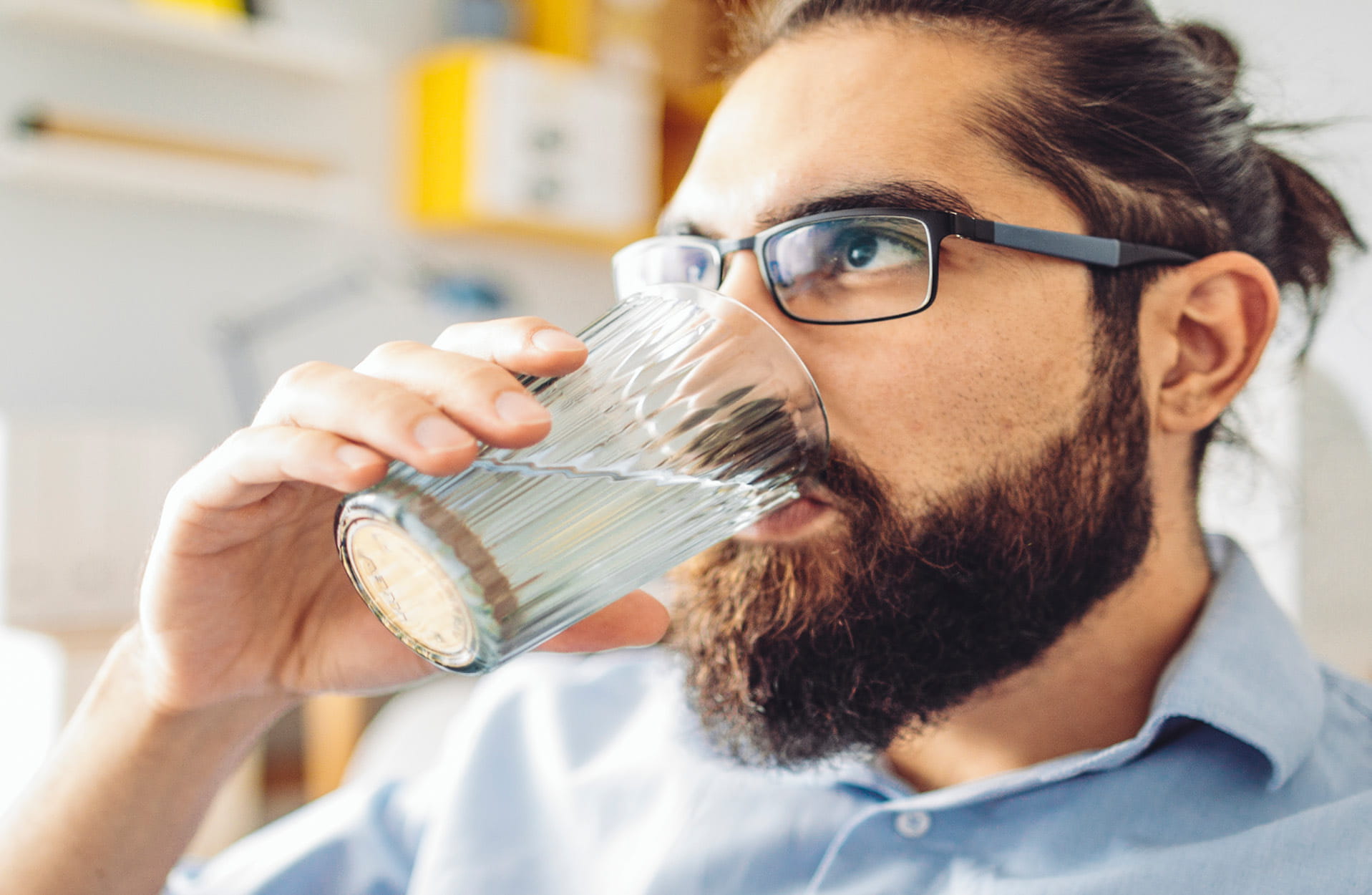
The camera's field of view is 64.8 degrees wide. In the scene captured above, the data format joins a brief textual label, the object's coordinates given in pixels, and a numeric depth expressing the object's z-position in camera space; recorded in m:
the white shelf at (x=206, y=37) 2.06
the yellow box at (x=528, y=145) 2.60
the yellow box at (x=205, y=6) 2.24
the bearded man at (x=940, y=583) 0.77
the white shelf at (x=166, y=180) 2.05
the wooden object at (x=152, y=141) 2.03
